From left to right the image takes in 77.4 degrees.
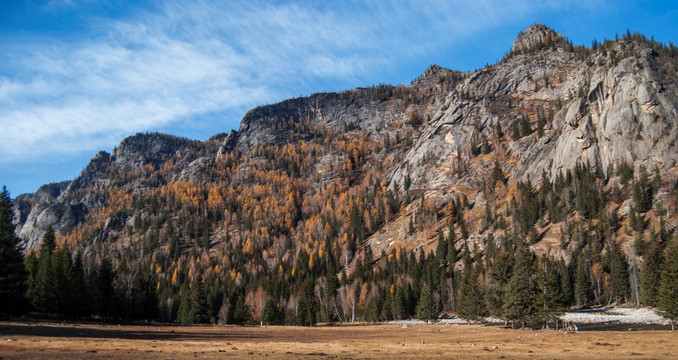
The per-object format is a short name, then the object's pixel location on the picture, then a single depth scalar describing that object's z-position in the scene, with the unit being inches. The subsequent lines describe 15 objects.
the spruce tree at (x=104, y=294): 3184.1
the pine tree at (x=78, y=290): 2898.6
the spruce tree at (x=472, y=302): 3486.7
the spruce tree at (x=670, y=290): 2064.5
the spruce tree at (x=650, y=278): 3508.9
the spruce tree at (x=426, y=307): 4008.4
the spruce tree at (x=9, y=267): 2000.5
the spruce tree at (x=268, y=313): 4151.1
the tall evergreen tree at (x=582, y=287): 4376.7
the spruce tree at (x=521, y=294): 2588.6
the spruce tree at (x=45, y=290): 2581.2
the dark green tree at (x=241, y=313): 4271.7
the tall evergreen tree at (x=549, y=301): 2507.4
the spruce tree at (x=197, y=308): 4128.9
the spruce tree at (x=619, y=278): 4308.6
